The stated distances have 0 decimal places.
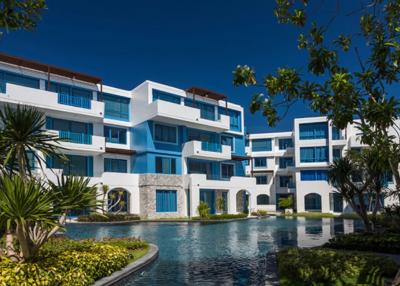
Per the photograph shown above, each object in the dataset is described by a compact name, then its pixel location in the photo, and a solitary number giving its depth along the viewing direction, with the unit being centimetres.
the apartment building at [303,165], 5175
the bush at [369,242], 1330
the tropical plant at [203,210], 3756
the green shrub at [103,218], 3319
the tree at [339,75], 651
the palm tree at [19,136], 957
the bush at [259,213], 4600
